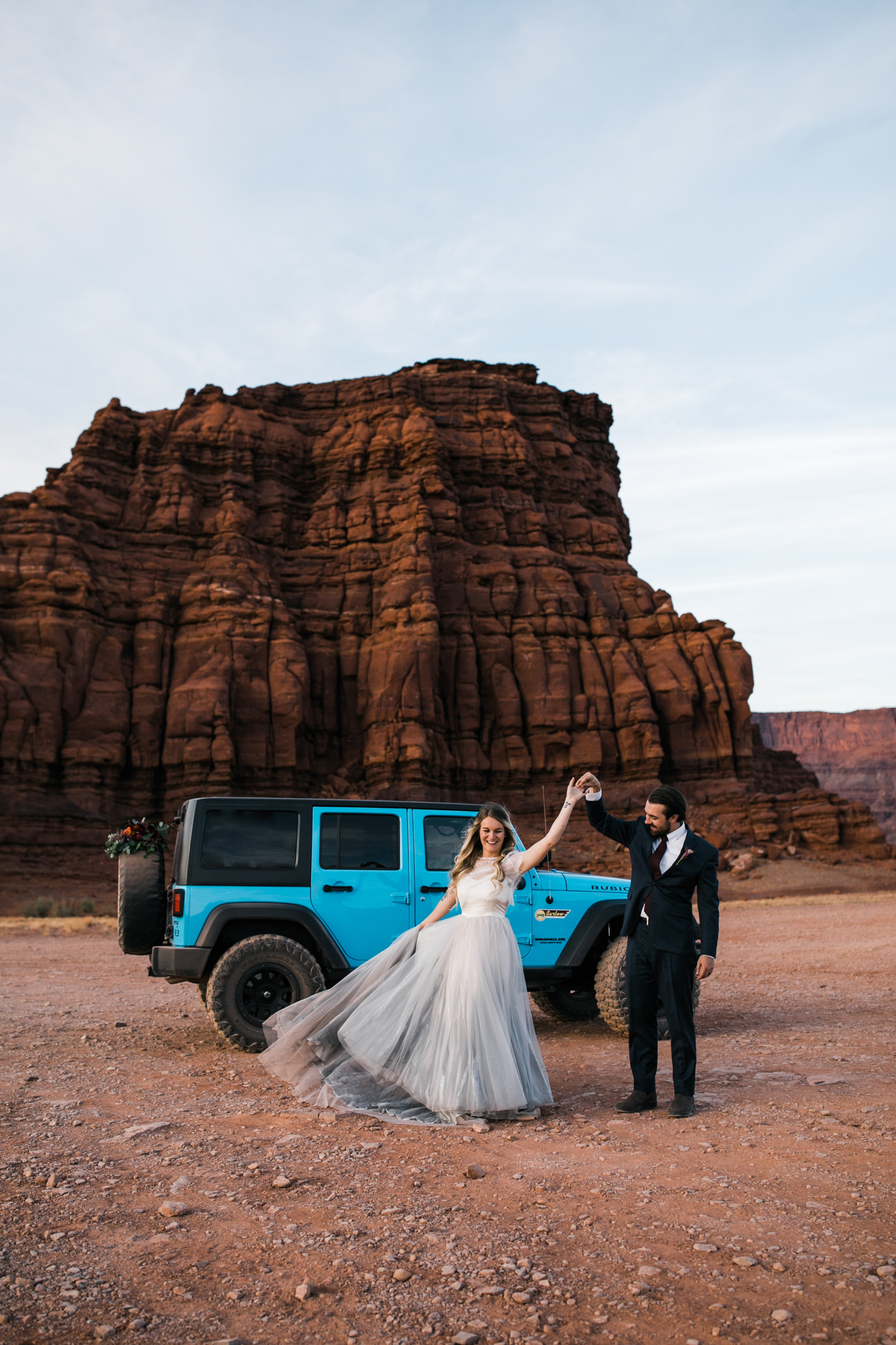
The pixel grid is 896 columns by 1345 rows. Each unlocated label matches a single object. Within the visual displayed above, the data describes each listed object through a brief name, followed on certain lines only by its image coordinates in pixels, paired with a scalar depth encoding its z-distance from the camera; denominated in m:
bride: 5.95
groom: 6.14
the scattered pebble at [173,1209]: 4.27
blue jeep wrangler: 8.55
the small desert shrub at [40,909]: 35.59
